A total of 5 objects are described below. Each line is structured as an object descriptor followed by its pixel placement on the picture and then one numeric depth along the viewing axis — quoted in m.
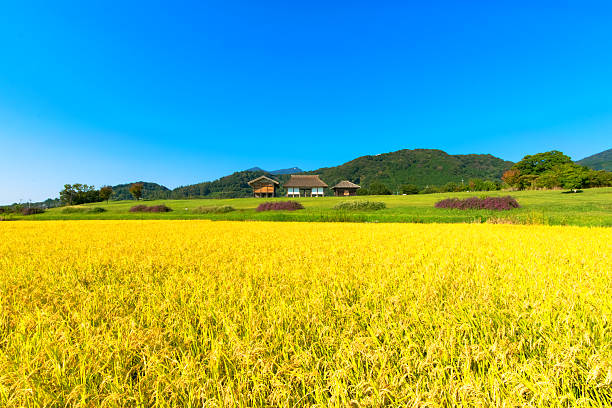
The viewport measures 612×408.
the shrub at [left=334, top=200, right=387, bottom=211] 27.96
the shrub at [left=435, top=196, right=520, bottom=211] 22.42
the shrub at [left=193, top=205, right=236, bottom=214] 31.38
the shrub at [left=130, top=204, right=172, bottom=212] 35.49
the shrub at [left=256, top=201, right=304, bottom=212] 30.14
